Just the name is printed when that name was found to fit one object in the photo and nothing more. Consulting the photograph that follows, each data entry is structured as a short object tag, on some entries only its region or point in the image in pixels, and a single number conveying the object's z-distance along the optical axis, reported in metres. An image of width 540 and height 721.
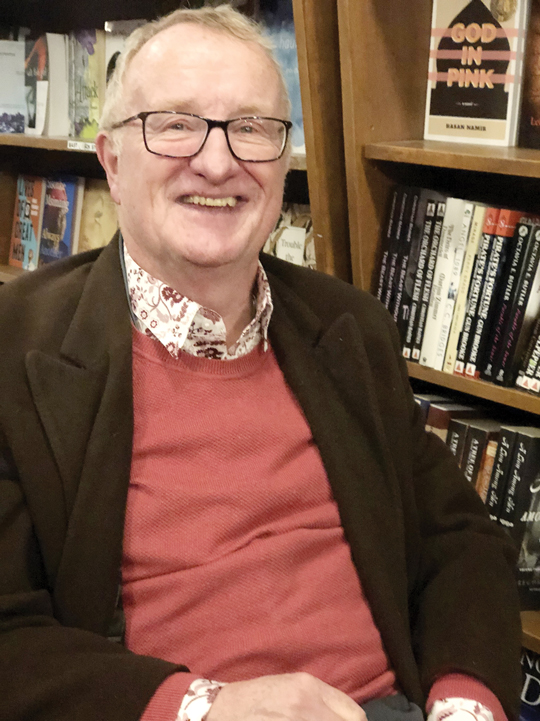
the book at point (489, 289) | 1.20
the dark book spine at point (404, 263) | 1.33
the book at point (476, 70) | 1.22
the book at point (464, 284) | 1.24
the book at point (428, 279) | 1.29
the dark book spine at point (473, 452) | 1.33
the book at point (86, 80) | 1.86
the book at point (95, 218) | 1.96
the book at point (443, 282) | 1.26
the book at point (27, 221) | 2.14
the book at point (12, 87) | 1.99
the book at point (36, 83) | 1.93
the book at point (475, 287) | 1.22
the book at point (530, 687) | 1.36
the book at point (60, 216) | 2.03
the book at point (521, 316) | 1.18
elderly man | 0.85
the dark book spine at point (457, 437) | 1.36
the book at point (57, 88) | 1.92
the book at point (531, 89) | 1.21
